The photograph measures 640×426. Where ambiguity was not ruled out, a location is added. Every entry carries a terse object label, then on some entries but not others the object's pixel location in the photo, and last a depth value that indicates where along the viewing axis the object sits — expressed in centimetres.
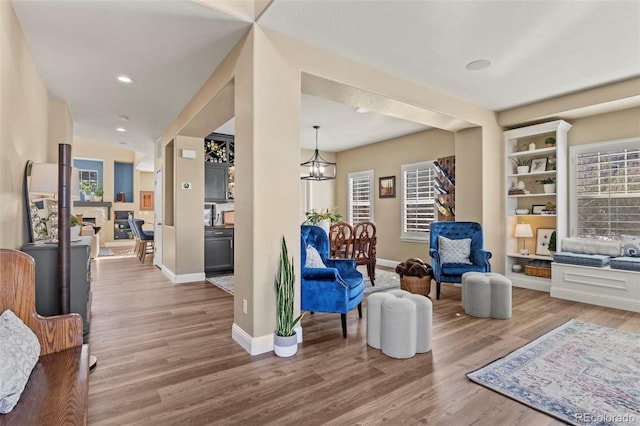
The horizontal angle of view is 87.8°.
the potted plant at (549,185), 477
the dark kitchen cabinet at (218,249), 595
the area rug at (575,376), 193
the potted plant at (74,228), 362
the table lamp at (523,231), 497
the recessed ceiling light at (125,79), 378
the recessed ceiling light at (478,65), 345
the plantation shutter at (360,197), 767
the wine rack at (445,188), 586
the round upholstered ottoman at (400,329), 261
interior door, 662
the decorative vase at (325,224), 538
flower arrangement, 570
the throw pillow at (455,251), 448
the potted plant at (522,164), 506
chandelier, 586
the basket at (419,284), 441
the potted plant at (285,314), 267
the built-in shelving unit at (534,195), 469
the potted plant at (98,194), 1149
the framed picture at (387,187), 709
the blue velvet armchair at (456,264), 421
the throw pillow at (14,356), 131
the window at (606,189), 428
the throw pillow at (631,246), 412
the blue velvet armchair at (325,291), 304
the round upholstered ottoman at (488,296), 353
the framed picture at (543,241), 488
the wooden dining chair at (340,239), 497
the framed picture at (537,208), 498
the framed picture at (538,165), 490
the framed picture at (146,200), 1272
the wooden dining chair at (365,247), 511
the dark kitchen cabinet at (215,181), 642
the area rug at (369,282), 492
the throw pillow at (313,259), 330
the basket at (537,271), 478
